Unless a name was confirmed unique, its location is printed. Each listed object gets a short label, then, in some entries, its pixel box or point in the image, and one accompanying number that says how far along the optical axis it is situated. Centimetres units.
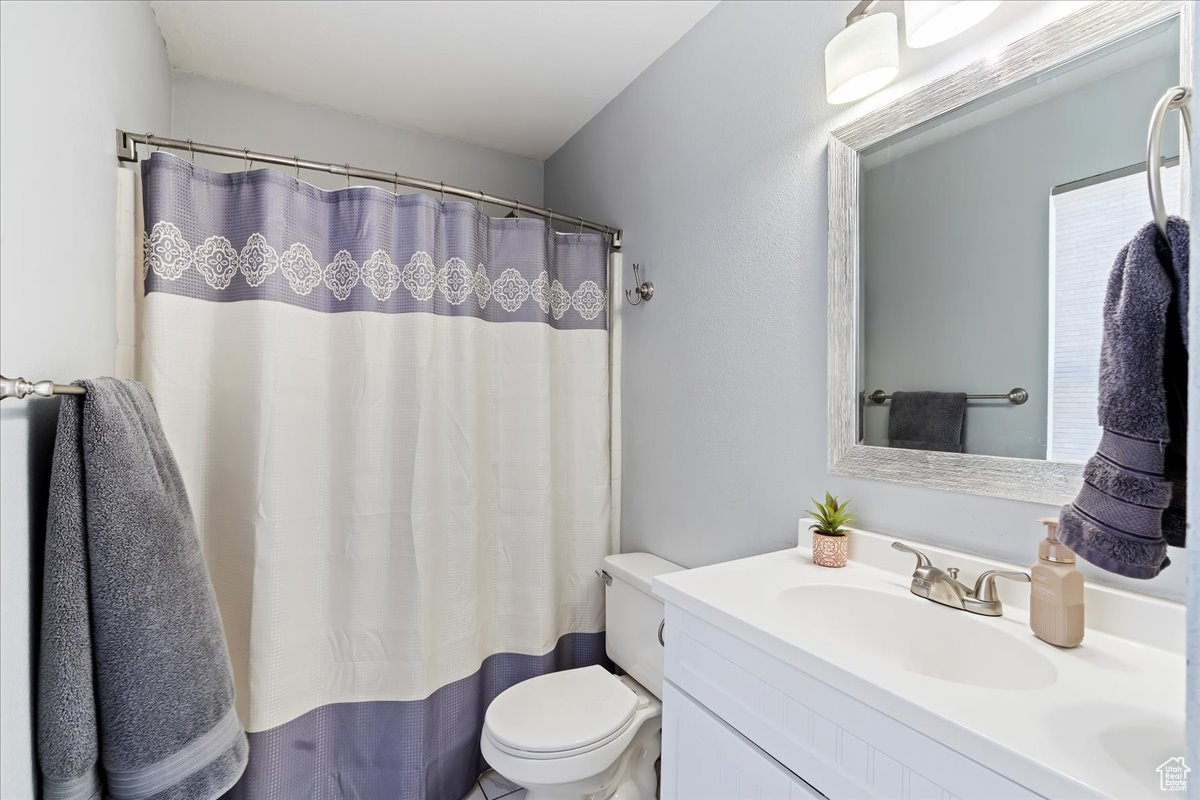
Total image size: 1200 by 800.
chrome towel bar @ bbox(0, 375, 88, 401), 66
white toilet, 133
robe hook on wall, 185
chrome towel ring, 53
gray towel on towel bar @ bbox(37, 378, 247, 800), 79
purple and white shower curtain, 142
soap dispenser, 77
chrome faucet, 90
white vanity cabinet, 63
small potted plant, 113
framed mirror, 83
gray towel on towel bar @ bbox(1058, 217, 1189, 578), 54
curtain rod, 130
